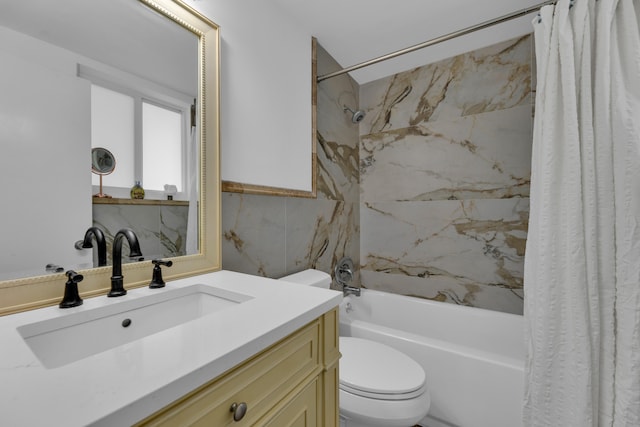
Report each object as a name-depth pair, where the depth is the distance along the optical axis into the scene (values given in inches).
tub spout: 79.8
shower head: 83.4
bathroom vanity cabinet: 17.4
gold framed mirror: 38.4
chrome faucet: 79.2
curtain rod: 50.7
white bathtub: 47.2
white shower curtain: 39.4
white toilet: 40.0
